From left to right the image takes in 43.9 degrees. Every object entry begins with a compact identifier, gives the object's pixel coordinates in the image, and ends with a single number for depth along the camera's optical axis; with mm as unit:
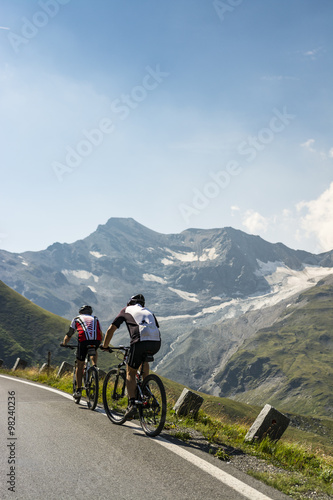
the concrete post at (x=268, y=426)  7684
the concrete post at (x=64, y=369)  16203
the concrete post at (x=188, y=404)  9375
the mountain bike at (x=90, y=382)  9696
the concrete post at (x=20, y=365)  21775
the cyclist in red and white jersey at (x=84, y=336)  10555
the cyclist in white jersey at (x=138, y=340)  7617
